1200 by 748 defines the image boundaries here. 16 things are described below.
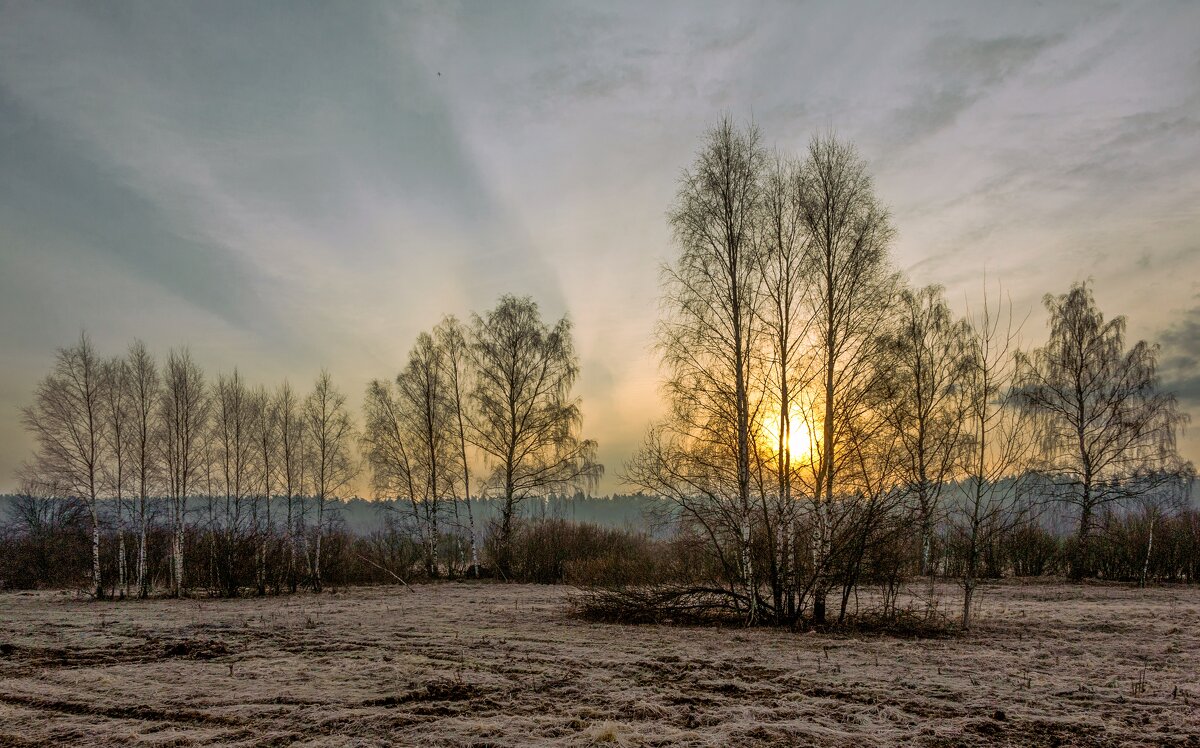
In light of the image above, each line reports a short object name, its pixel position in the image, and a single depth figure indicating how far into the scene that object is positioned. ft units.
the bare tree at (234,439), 98.02
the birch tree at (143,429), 80.53
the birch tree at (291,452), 98.37
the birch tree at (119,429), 78.18
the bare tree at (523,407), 98.07
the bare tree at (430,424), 103.04
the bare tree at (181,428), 83.82
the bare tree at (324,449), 94.63
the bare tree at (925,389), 37.75
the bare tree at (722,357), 43.39
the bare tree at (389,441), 106.11
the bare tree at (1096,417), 83.05
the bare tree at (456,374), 103.30
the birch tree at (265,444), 98.22
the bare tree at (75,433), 74.08
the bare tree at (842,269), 46.32
